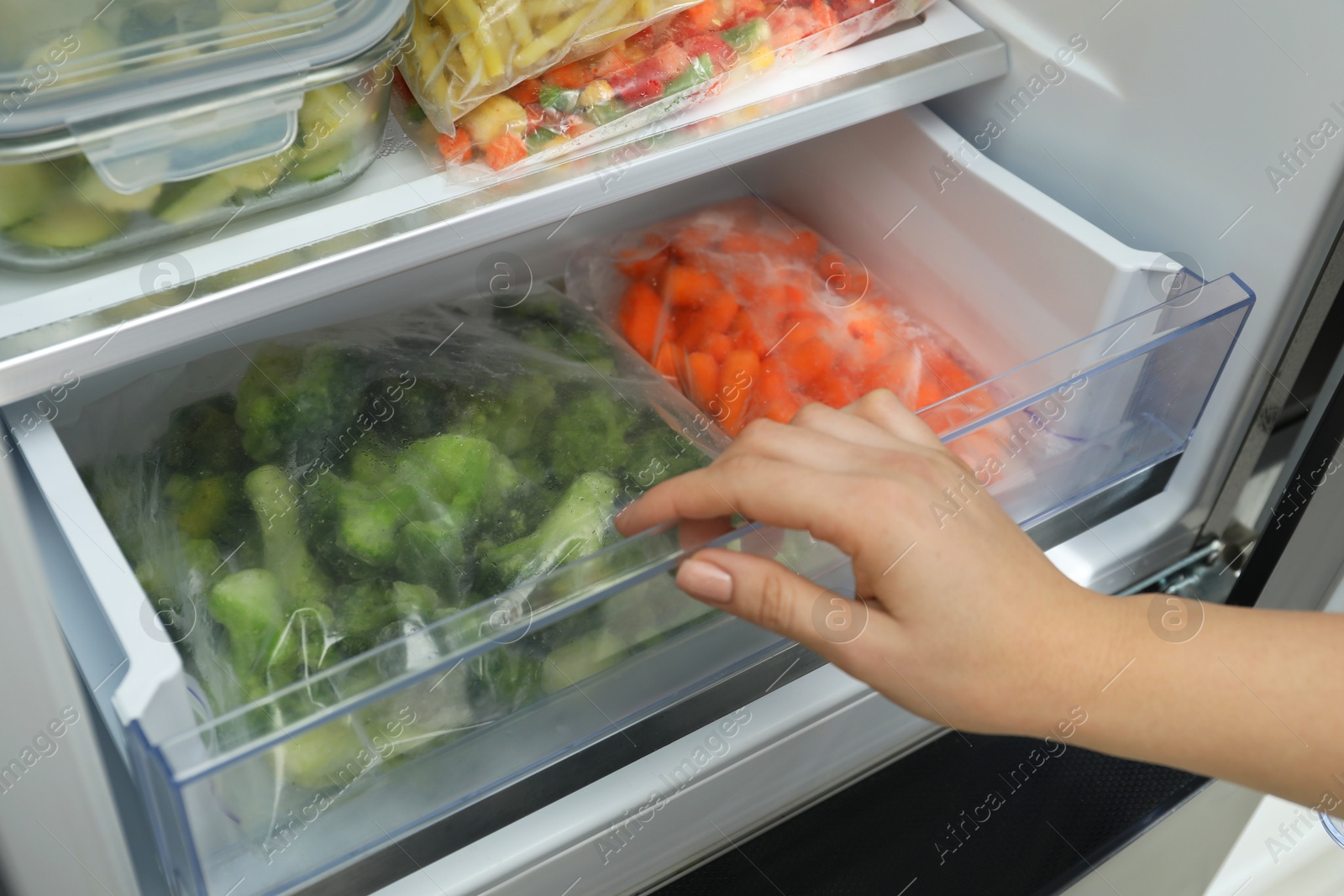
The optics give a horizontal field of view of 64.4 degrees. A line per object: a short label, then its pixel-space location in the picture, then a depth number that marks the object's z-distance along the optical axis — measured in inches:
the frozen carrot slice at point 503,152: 30.8
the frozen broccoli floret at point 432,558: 31.7
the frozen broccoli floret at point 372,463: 33.9
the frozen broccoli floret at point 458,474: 33.5
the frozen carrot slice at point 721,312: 45.0
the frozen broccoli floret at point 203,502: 32.1
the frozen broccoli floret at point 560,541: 32.3
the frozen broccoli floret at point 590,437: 36.5
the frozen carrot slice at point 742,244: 48.2
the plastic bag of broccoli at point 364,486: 29.5
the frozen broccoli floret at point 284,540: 30.4
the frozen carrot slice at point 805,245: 47.9
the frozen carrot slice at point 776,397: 41.8
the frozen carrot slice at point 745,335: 44.4
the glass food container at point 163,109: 23.4
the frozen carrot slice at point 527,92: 32.1
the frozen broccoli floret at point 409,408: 36.5
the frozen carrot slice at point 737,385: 42.6
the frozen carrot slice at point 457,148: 30.8
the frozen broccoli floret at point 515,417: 36.8
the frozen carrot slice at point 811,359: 43.2
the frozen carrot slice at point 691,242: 48.3
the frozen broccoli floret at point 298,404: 34.5
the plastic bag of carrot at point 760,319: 42.8
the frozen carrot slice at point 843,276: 46.4
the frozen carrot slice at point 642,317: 45.4
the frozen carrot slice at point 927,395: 42.4
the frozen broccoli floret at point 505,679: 29.7
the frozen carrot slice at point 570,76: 32.5
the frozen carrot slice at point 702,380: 43.3
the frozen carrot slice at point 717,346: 43.9
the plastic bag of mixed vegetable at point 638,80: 31.2
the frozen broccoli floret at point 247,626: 28.4
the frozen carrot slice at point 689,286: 46.1
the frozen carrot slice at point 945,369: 42.7
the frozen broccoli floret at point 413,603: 30.5
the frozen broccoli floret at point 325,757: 27.7
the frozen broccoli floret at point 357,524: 31.2
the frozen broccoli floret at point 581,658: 31.2
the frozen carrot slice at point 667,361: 44.5
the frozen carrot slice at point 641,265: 47.3
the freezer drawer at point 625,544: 25.2
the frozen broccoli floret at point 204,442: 33.9
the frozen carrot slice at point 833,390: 42.5
